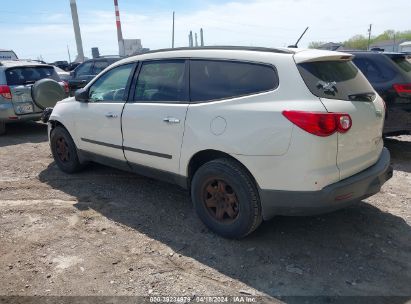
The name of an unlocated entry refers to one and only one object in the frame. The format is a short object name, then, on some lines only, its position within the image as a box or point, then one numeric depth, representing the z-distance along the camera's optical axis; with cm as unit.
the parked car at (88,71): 1293
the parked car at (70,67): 2367
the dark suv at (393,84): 578
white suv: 303
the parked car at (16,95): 809
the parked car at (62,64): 2632
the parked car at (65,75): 1415
